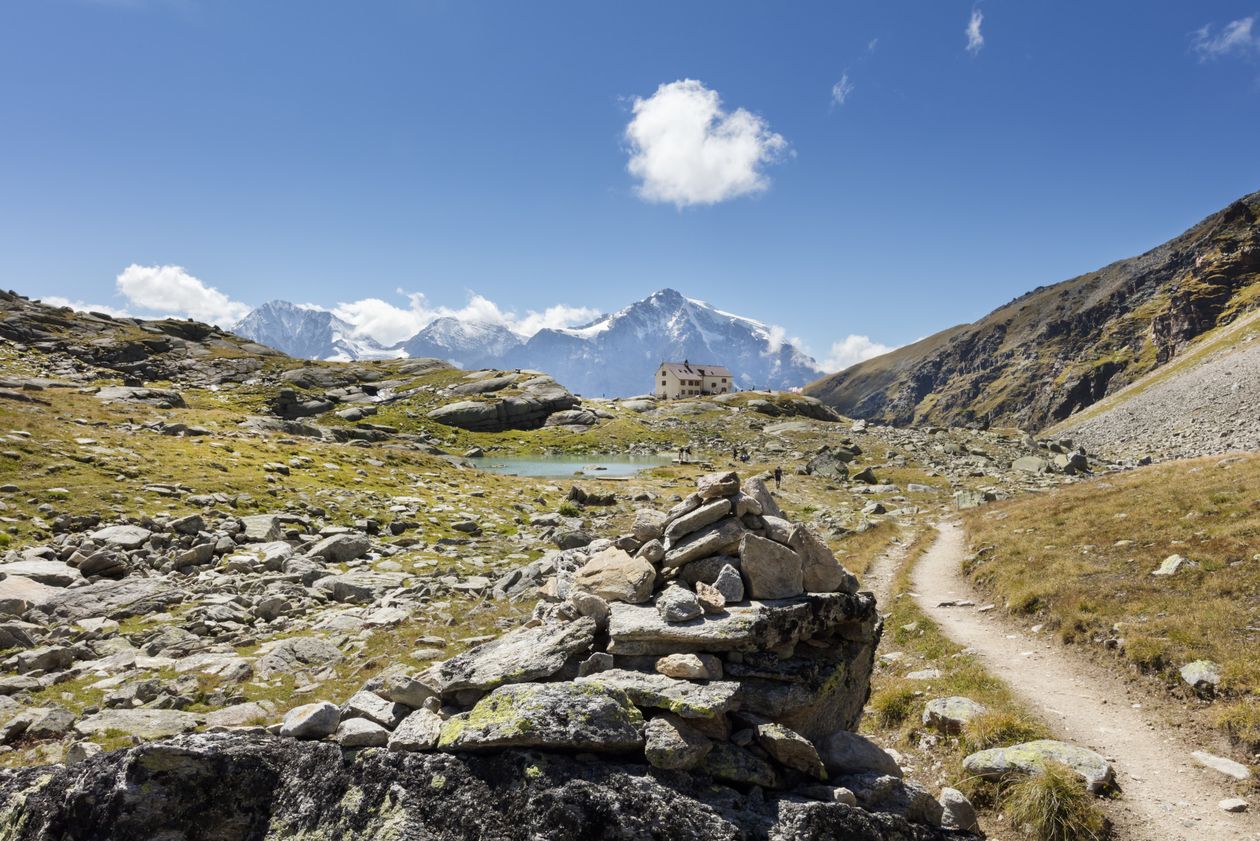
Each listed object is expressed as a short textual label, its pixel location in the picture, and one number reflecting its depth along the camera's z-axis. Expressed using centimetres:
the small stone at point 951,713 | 1470
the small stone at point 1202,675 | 1423
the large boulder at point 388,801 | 811
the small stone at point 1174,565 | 2072
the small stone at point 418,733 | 907
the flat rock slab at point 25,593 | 1656
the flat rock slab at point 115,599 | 1747
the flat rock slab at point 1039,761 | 1179
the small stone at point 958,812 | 1030
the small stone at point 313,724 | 988
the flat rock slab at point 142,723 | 1159
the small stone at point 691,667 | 991
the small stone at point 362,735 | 945
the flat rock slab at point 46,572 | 1861
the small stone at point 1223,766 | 1156
